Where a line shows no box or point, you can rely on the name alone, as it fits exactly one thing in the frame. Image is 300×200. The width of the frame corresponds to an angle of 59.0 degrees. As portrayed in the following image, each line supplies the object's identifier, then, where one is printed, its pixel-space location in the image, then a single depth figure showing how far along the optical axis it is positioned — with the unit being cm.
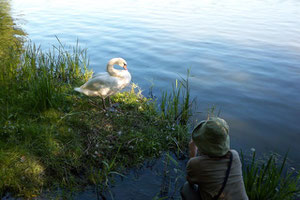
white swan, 519
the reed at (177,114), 536
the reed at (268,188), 304
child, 244
